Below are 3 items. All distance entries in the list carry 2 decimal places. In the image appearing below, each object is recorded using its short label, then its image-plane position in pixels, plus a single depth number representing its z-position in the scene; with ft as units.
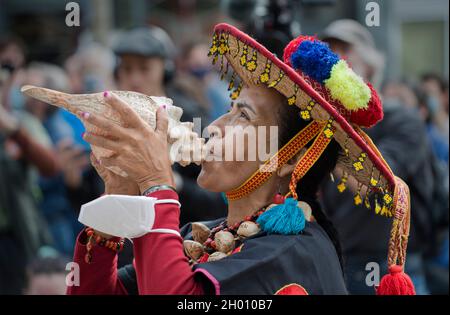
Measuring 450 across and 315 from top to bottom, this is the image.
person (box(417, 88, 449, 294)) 38.65
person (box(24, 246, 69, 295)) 30.89
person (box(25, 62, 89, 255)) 42.96
